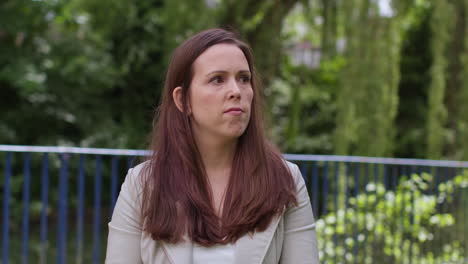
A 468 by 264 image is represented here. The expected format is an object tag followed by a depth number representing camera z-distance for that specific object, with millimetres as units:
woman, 2502
